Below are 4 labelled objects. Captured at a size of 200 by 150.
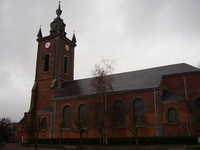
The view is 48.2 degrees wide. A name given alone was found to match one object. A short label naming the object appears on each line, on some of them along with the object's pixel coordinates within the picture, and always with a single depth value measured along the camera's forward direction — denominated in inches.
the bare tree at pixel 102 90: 1137.4
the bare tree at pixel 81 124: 1033.8
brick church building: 1091.9
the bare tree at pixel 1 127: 1372.8
